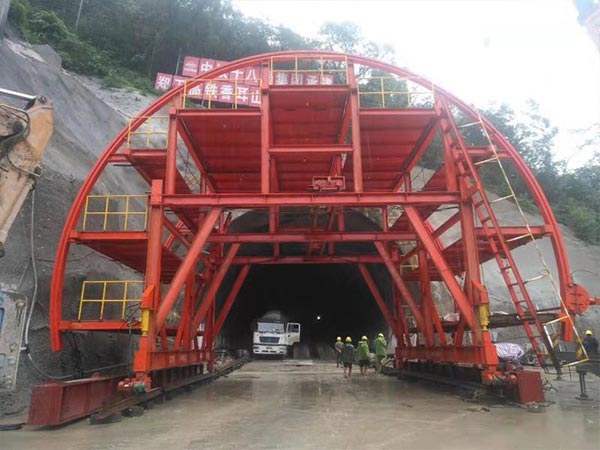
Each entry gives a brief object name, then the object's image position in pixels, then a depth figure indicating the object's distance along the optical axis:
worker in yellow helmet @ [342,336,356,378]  16.59
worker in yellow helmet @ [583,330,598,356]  10.91
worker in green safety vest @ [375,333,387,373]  18.00
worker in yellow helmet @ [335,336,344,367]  18.18
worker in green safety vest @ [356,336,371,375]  17.09
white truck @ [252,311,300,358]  29.23
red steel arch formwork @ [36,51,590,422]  9.96
